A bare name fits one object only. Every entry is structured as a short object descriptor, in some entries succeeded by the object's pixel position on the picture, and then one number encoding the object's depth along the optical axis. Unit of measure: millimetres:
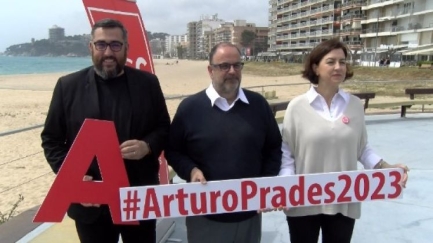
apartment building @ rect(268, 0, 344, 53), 74250
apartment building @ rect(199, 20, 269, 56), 152500
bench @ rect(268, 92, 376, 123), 7648
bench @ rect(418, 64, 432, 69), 38000
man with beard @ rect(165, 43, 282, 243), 2148
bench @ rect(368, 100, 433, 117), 9206
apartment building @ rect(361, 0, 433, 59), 52656
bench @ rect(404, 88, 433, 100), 10344
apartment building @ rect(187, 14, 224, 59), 192625
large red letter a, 2037
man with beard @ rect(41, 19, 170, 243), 2076
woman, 2266
